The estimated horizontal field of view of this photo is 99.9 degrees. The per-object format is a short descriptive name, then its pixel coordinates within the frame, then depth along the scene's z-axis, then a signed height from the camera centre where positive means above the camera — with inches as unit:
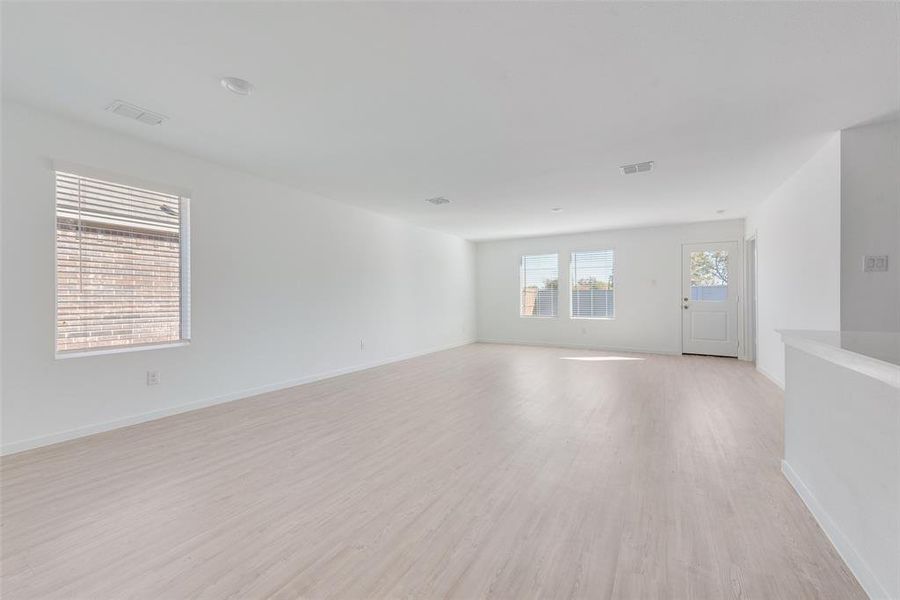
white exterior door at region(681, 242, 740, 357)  261.7 +2.1
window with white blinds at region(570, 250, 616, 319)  307.4 +13.5
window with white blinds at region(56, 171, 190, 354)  120.0 +11.7
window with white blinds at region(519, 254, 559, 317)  332.7 +12.9
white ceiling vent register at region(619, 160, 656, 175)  152.9 +55.0
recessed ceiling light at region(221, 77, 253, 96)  94.8 +54.8
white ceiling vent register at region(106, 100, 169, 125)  107.9 +55.2
